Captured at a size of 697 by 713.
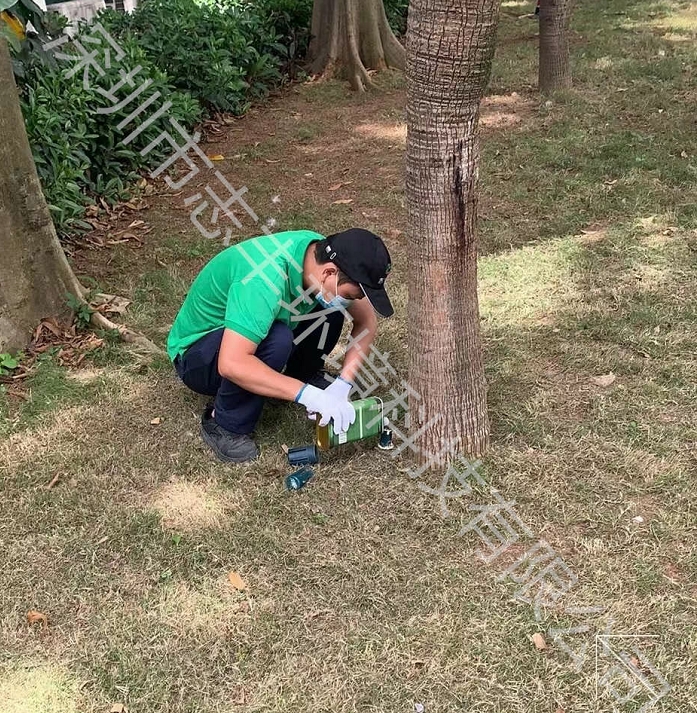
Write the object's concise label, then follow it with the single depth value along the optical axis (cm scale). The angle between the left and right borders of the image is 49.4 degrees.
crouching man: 266
